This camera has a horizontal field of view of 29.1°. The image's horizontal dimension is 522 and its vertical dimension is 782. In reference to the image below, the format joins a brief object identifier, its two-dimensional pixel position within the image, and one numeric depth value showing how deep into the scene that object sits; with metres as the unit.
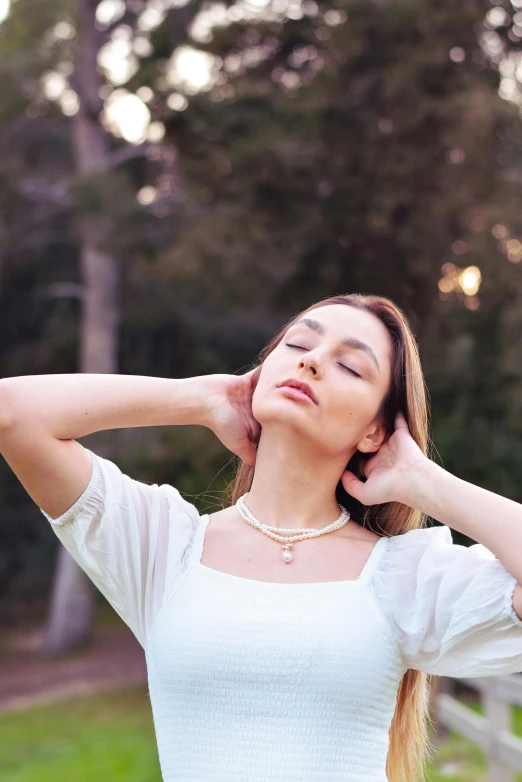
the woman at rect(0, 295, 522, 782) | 1.64
